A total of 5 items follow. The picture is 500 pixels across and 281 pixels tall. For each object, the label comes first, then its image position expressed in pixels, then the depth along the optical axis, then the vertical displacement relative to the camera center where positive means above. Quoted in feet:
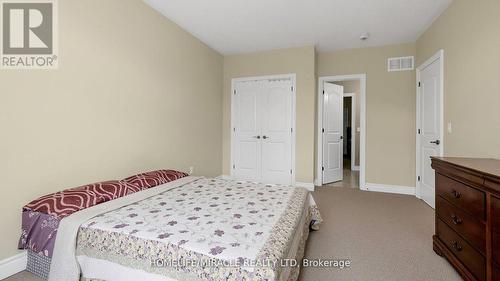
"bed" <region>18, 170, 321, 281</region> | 3.51 -1.82
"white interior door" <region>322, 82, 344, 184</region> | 14.97 +0.44
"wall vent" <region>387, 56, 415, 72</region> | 12.65 +4.36
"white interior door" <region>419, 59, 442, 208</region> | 9.84 +0.71
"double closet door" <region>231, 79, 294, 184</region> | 14.01 +0.55
